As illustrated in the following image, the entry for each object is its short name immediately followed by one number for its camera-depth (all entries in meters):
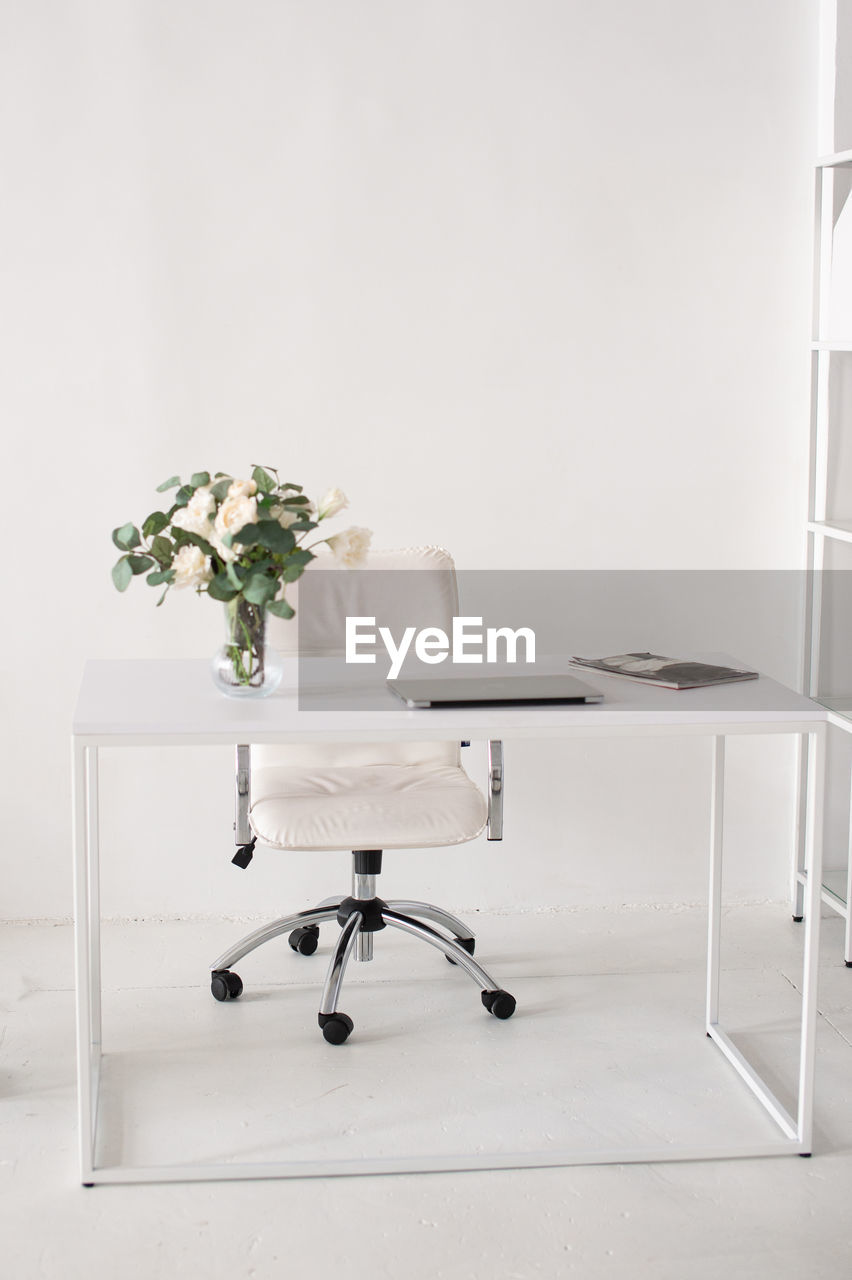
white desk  2.21
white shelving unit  3.29
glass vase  2.37
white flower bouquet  2.24
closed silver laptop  2.33
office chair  2.63
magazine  2.53
